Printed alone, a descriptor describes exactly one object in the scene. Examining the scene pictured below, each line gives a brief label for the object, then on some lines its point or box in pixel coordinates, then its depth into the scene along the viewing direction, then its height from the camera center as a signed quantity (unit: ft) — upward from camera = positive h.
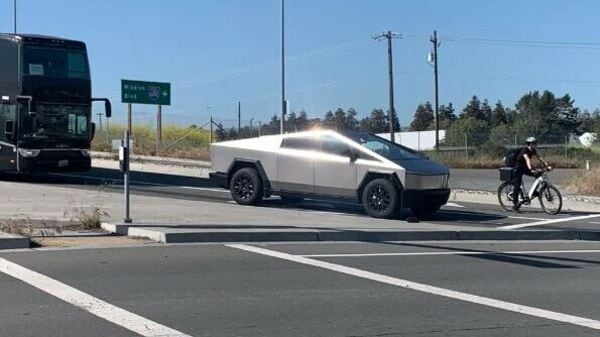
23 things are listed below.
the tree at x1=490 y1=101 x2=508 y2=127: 383.57 +30.57
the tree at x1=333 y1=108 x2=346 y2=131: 290.40 +24.23
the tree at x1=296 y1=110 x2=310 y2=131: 139.85 +9.98
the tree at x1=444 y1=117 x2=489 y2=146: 176.26 +11.71
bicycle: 59.93 -1.50
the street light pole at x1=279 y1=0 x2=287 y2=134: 125.70 +14.58
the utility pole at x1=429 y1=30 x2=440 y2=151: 204.03 +28.54
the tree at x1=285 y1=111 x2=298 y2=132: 137.51 +9.12
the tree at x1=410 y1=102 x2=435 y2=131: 421.59 +31.81
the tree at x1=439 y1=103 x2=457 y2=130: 404.77 +33.02
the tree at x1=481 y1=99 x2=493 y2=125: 396.57 +33.18
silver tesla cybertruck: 51.47 +0.30
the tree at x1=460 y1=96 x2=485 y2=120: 392.78 +33.85
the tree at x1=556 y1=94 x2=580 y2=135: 372.93 +31.44
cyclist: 59.82 +0.98
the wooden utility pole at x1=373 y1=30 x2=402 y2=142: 184.49 +23.96
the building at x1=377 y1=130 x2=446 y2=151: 263.96 +12.87
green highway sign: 72.73 +9.87
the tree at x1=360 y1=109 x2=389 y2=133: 329.89 +24.61
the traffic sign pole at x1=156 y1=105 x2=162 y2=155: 133.39 +8.19
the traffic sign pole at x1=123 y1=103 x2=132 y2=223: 41.60 +0.38
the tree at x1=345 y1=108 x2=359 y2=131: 313.63 +26.42
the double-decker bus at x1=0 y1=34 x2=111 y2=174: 70.79 +6.71
